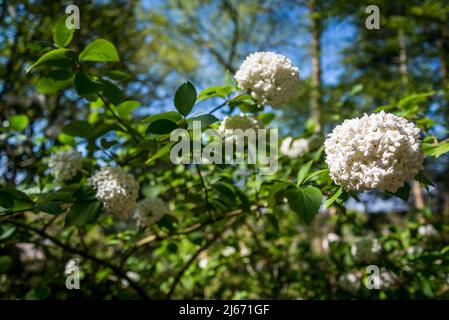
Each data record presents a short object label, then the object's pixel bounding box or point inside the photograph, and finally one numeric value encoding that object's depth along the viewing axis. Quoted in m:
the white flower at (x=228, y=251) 1.04
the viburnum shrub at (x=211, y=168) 0.47
